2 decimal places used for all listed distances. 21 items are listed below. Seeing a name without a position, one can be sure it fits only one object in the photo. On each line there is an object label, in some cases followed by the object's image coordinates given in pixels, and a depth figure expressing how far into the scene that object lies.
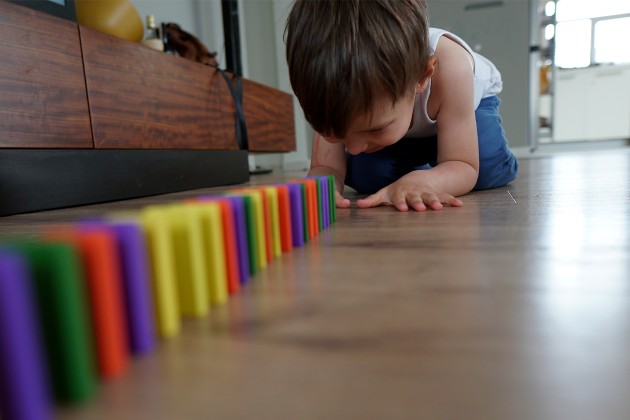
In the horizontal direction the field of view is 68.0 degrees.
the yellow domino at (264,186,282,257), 0.53
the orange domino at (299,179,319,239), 0.65
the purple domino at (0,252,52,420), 0.21
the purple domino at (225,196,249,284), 0.44
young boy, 0.71
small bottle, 1.75
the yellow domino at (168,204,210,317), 0.34
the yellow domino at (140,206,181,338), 0.31
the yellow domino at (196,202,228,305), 0.38
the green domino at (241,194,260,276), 0.46
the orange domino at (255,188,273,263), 0.51
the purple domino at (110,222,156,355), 0.28
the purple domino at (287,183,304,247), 0.59
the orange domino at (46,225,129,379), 0.25
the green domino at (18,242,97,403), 0.23
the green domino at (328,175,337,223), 0.77
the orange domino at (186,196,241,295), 0.41
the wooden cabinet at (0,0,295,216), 1.09
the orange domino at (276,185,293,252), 0.56
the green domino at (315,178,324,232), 0.70
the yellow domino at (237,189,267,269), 0.48
